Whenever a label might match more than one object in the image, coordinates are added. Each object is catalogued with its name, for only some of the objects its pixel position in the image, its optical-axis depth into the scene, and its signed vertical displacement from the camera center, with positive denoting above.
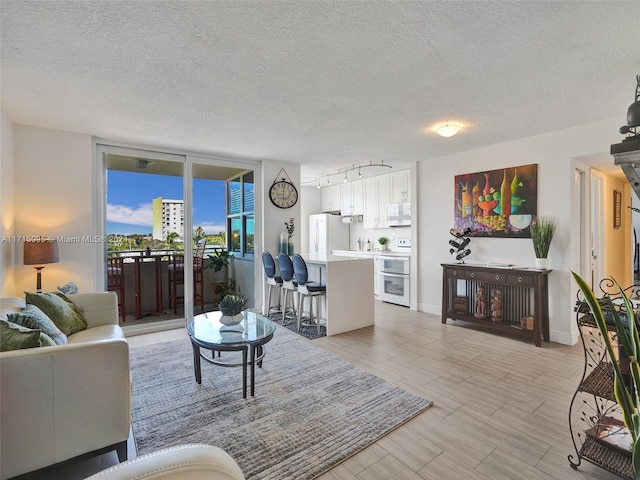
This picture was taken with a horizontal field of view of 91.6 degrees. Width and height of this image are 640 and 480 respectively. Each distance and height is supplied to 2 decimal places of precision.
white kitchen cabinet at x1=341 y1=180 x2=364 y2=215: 7.04 +0.92
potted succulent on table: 2.79 -0.63
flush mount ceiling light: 3.42 +1.19
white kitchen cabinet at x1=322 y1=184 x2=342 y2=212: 7.63 +1.00
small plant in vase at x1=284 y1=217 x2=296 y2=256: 5.38 +0.12
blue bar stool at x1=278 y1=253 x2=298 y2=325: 4.32 -0.54
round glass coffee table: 2.45 -0.81
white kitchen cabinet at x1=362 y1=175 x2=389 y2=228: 6.48 +0.77
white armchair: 0.78 -0.60
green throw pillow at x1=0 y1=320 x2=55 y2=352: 1.57 -0.50
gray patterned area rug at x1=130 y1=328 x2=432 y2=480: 1.88 -1.28
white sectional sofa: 1.46 -0.82
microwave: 5.91 +0.44
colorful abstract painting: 4.00 +0.48
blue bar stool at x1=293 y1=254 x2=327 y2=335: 4.12 -0.65
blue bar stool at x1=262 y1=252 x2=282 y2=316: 4.74 -0.53
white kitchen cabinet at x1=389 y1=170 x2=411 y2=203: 6.03 +1.00
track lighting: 5.55 +1.32
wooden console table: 3.69 -0.82
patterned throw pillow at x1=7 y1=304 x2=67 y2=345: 1.87 -0.51
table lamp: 3.11 -0.14
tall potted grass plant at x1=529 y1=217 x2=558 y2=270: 3.74 -0.03
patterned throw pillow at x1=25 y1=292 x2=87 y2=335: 2.46 -0.58
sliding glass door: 4.27 +0.15
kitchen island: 4.12 -0.76
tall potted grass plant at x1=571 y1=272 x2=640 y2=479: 1.23 -0.51
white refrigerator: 7.22 +0.10
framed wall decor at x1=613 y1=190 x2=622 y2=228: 4.98 +0.44
